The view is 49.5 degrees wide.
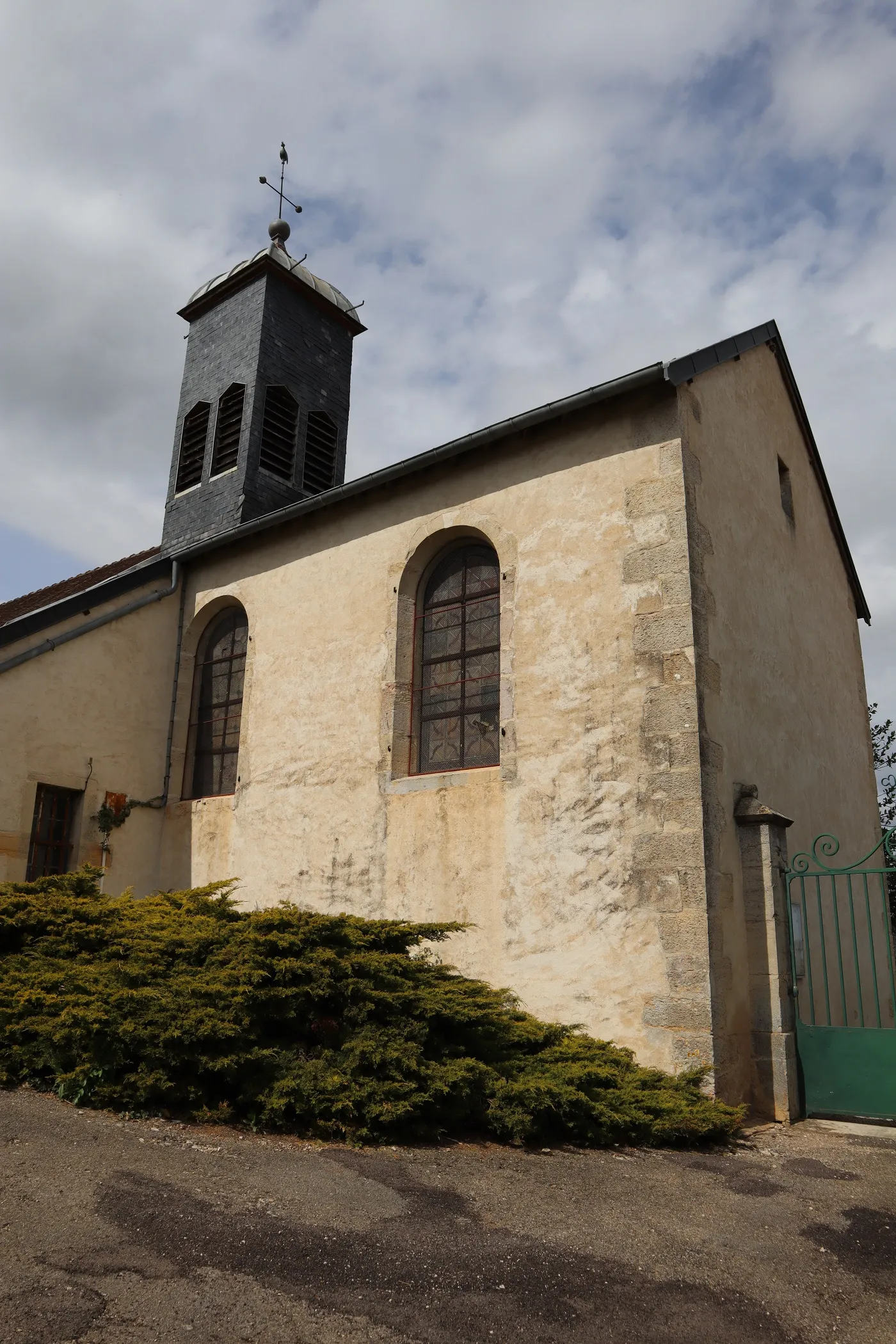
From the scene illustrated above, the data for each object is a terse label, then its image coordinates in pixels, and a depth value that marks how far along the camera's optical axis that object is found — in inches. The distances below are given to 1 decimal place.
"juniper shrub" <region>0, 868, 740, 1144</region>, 203.3
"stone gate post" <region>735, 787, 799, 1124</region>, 271.0
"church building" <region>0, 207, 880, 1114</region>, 277.0
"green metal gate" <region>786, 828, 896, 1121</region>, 271.7
